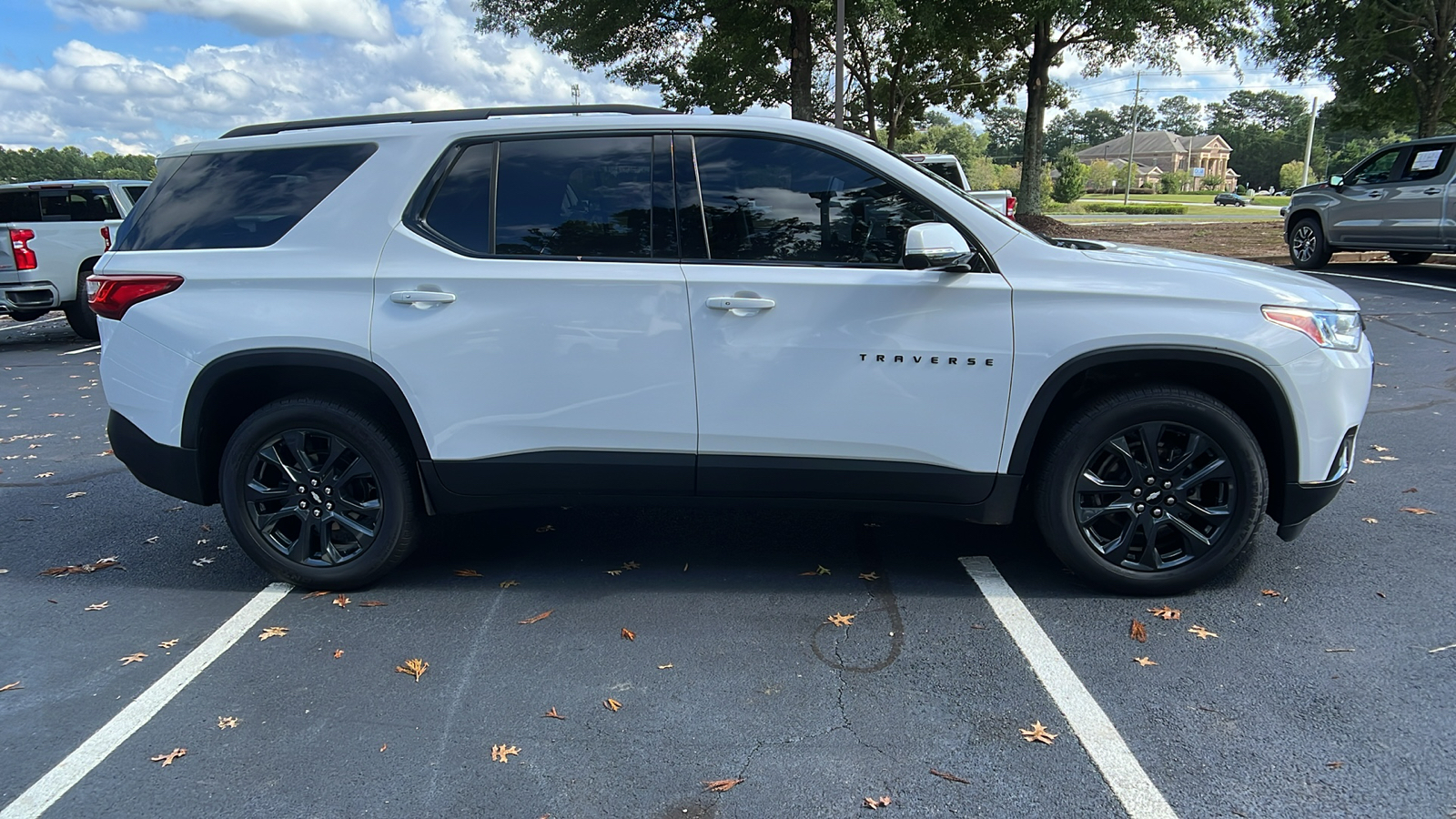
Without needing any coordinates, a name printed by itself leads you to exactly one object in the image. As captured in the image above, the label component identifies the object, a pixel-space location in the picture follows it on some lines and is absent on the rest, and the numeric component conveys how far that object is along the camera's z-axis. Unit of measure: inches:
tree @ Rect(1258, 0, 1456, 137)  713.6
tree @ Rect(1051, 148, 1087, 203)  2699.3
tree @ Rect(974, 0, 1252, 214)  799.1
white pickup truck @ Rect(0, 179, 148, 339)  430.0
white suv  132.9
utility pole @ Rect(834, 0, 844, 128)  704.0
